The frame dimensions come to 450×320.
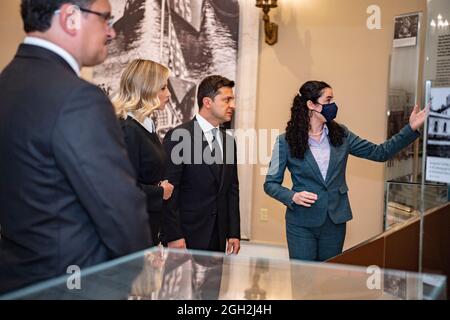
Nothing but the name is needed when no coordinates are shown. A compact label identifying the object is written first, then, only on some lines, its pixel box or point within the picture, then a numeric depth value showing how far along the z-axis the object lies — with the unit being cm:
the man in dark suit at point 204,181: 295
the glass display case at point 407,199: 206
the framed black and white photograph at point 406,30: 412
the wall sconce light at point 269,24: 470
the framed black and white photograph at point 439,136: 201
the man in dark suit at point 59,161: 124
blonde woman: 246
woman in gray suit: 284
